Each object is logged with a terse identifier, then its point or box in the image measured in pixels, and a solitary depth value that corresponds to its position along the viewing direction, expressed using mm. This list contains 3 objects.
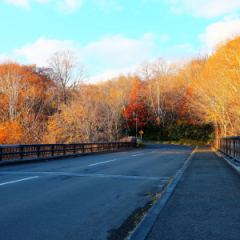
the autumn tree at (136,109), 61312
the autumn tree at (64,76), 51000
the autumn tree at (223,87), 29031
